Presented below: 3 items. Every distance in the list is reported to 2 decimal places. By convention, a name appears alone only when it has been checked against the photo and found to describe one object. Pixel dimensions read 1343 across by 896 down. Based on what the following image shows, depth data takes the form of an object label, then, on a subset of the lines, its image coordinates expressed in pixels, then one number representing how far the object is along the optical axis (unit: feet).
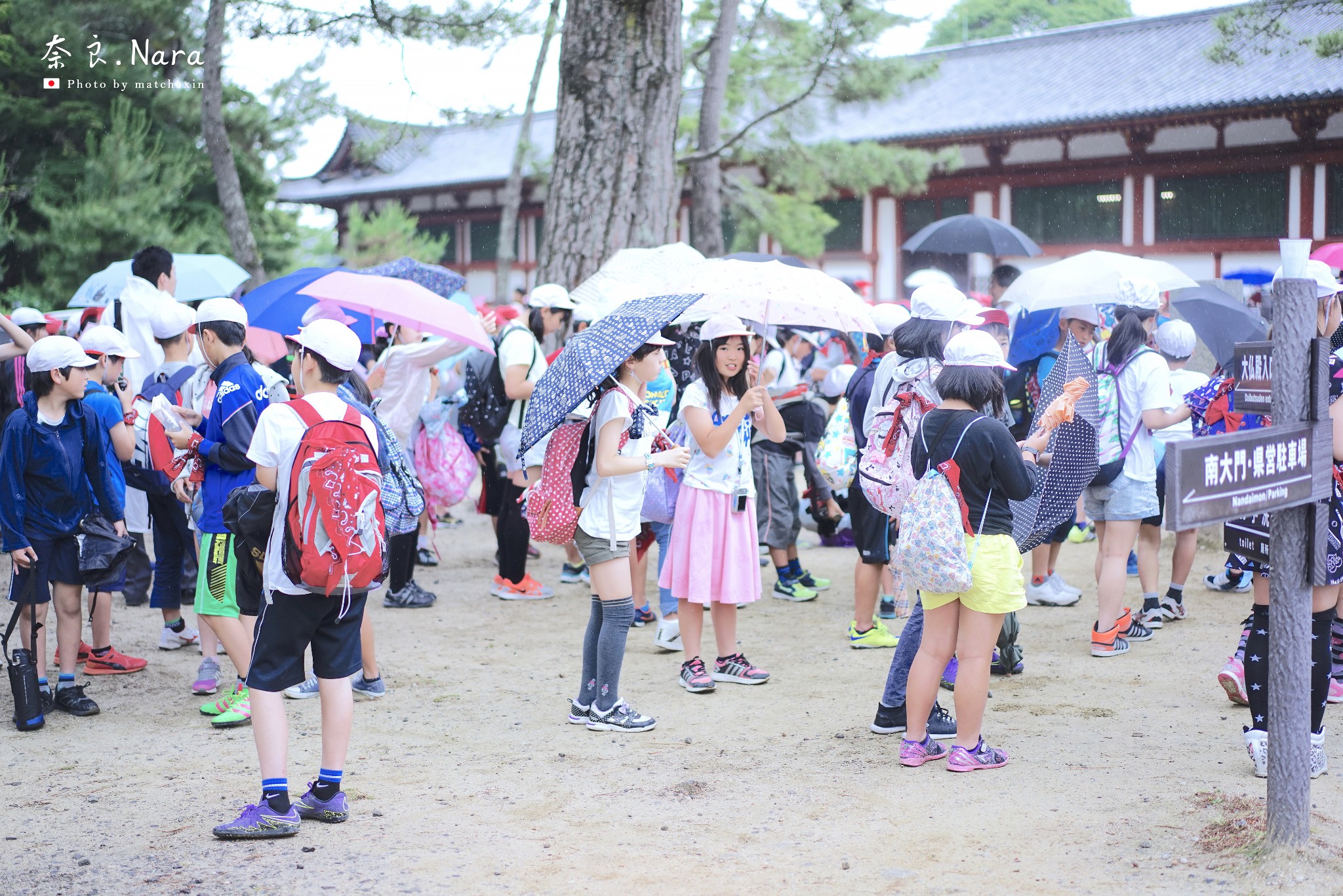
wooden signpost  10.34
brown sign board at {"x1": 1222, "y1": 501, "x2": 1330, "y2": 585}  10.45
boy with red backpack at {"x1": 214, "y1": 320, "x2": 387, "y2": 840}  11.28
